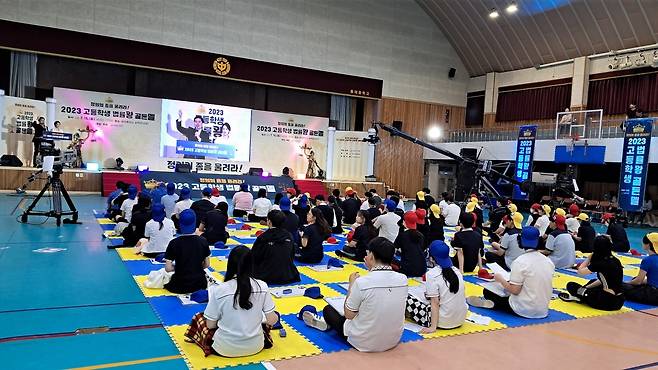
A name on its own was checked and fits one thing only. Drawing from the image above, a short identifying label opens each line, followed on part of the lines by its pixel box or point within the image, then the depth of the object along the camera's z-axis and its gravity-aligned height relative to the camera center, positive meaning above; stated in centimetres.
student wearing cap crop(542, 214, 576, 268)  859 -112
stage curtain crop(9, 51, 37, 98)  1870 +304
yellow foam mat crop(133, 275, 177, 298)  553 -151
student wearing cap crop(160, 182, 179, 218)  1026 -84
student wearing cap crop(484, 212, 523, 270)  793 -97
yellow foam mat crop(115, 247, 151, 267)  727 -148
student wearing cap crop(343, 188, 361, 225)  1242 -90
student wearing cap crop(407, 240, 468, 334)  456 -120
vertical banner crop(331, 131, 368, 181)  2438 +82
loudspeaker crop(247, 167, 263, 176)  2126 -27
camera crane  1861 +20
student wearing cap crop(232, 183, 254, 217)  1295 -101
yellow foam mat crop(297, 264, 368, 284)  682 -151
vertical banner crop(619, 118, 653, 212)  1628 +84
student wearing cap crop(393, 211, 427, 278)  695 -116
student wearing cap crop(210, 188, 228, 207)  1141 -82
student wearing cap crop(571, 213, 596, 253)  1023 -109
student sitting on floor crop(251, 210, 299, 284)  605 -111
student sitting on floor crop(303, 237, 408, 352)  394 -106
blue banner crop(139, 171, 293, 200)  1839 -72
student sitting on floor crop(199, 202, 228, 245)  863 -112
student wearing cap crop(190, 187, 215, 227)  938 -87
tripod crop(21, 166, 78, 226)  968 -97
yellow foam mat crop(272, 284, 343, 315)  529 -153
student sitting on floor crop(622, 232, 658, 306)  625 -126
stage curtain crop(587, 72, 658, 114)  2070 +418
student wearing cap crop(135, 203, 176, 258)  720 -113
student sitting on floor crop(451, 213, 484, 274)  705 -102
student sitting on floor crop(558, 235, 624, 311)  585 -119
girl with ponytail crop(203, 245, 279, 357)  367 -112
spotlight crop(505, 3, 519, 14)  2102 +741
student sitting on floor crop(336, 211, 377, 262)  816 -112
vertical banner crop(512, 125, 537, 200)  2055 +117
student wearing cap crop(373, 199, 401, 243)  822 -89
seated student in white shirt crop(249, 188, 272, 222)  1220 -109
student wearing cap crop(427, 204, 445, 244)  864 -86
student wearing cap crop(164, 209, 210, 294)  532 -110
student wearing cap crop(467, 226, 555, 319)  518 -110
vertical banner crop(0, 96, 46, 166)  1748 +98
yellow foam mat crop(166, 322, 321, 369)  382 -153
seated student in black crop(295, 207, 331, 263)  755 -109
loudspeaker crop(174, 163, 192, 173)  1964 -26
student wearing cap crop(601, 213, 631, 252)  1107 -116
